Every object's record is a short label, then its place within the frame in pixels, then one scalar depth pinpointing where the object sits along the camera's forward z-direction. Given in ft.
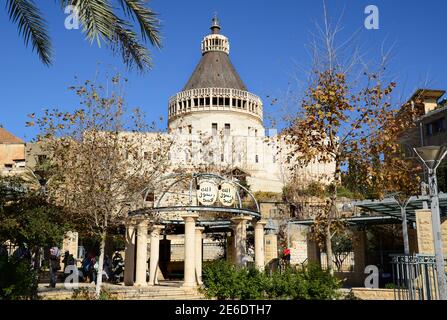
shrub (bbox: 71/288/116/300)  40.04
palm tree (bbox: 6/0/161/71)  29.71
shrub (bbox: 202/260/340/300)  35.68
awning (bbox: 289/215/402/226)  66.44
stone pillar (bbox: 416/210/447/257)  47.47
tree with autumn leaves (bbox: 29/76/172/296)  52.49
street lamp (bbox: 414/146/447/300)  29.43
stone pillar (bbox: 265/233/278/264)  78.96
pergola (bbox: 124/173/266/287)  51.29
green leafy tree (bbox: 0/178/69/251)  52.16
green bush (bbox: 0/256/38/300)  33.12
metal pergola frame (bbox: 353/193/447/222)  53.85
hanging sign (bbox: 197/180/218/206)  52.70
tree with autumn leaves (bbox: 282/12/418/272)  41.52
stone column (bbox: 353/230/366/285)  70.54
